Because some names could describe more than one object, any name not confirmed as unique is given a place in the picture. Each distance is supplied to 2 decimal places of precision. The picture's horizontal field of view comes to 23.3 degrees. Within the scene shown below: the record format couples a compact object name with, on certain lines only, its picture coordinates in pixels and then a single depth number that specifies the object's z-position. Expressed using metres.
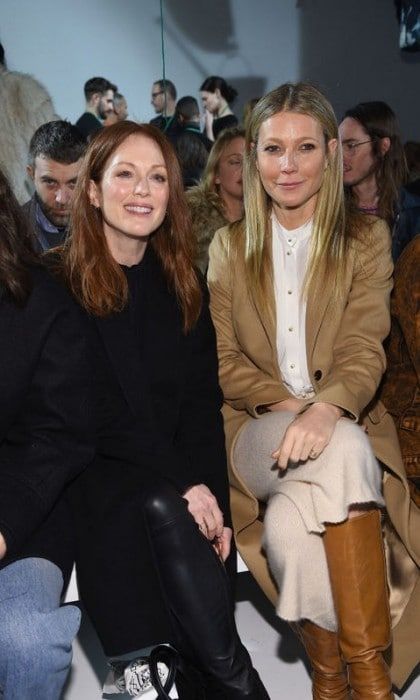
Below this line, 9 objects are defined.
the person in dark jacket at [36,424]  2.00
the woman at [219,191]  3.95
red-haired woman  2.22
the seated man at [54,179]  3.79
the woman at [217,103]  5.48
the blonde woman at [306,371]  2.38
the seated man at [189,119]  5.32
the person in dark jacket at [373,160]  4.45
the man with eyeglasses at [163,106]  5.36
